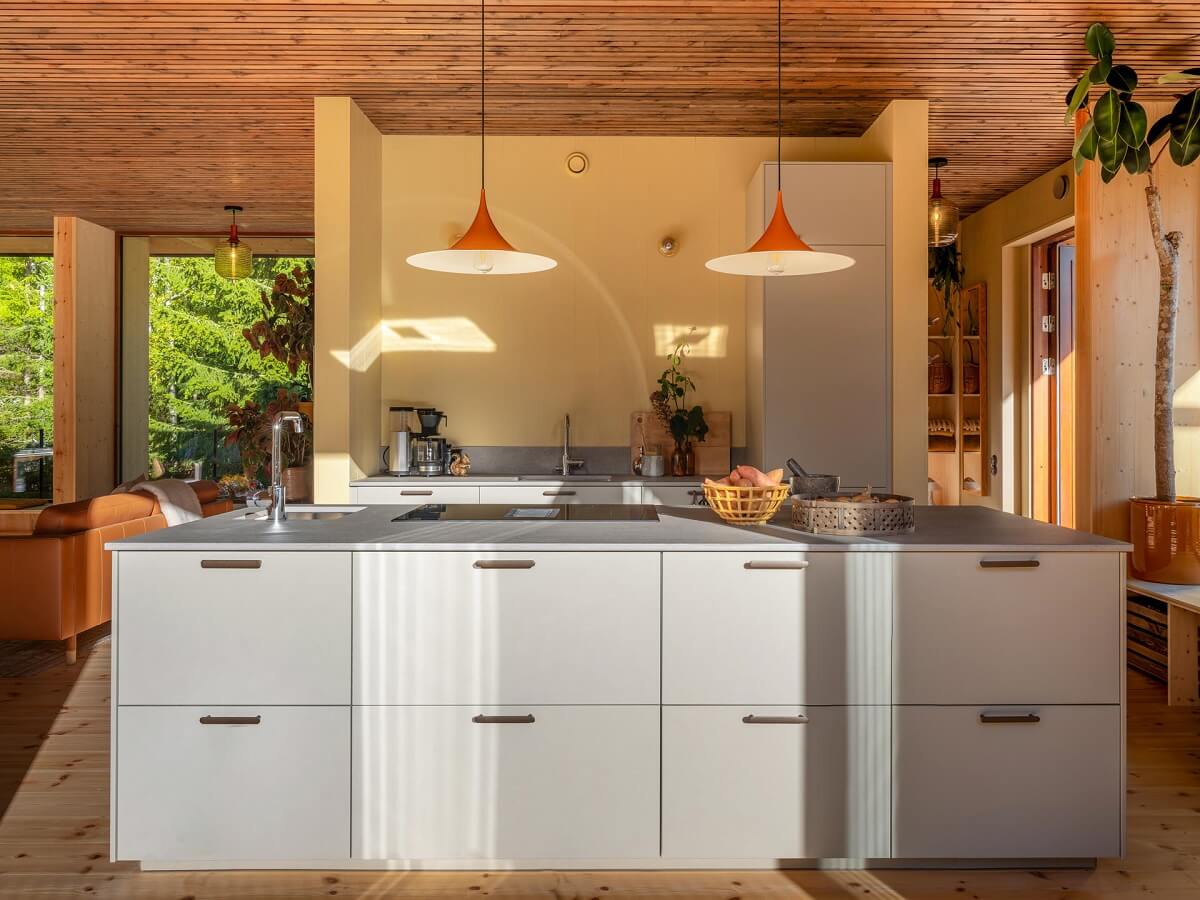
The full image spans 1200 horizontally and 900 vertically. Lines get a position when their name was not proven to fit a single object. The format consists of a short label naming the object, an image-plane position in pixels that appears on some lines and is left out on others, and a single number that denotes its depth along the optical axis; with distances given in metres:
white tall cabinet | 4.58
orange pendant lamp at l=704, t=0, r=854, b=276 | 2.59
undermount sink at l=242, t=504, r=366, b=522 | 2.81
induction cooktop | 2.76
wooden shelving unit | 7.14
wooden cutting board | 5.17
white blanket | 5.11
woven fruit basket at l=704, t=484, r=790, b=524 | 2.62
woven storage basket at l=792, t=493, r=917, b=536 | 2.39
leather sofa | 4.32
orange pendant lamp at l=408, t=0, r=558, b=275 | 2.74
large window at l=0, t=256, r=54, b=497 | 9.40
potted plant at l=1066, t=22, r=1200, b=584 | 3.82
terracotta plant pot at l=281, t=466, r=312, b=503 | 6.09
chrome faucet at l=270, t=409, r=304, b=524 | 2.56
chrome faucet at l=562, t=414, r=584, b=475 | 5.12
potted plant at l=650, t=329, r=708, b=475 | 4.96
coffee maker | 4.85
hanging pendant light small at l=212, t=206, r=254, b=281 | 6.68
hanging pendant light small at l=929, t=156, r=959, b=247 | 5.20
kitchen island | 2.30
